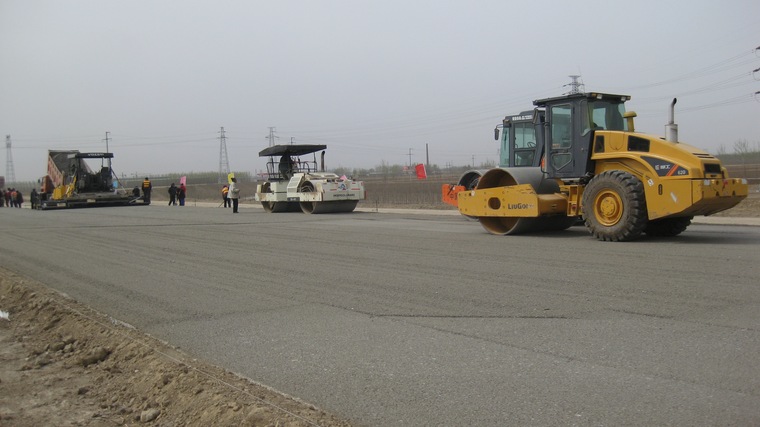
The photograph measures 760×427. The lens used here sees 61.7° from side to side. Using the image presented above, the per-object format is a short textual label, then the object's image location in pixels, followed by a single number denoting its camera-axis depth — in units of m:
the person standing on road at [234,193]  28.09
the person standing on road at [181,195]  40.38
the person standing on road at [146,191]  39.47
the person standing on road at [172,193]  41.16
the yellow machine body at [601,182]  11.66
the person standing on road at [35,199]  41.17
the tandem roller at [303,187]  25.95
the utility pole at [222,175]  77.03
